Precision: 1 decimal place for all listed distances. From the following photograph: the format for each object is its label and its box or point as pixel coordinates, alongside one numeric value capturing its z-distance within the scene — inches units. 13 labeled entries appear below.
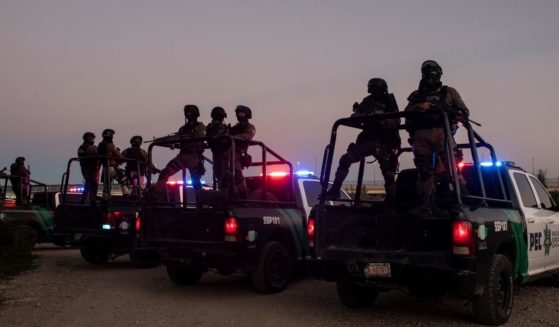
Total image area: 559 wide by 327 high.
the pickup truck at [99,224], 435.5
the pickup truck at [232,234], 312.3
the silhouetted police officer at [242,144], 360.2
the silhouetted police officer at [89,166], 488.4
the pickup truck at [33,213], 566.9
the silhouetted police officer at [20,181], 612.1
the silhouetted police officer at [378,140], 292.2
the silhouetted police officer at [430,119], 257.3
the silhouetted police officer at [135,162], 513.3
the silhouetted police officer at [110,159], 471.5
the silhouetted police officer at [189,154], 398.6
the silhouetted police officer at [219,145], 374.0
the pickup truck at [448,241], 226.1
